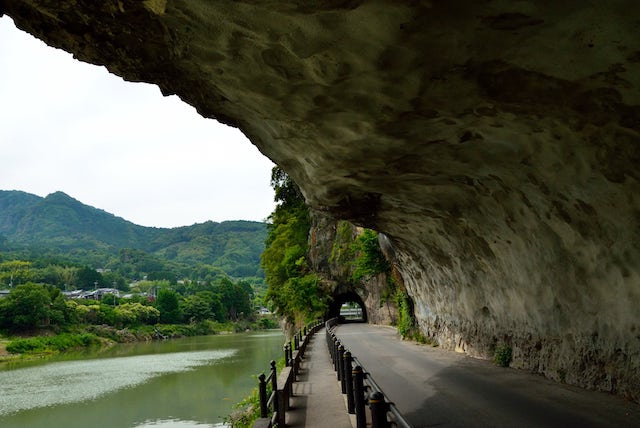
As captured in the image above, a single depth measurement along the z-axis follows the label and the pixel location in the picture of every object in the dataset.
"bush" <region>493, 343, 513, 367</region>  12.74
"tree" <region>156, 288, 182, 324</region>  100.44
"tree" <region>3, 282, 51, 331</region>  67.44
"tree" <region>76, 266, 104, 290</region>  162.75
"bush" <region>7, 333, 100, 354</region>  57.22
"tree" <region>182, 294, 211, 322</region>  105.38
